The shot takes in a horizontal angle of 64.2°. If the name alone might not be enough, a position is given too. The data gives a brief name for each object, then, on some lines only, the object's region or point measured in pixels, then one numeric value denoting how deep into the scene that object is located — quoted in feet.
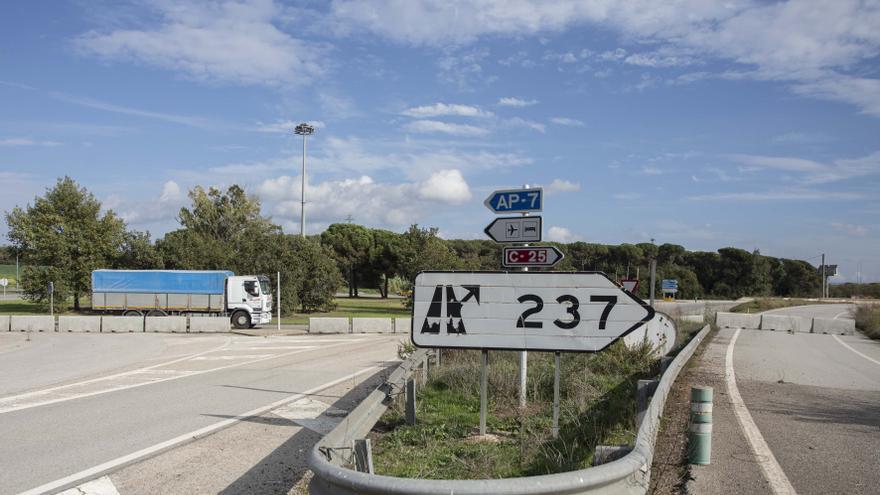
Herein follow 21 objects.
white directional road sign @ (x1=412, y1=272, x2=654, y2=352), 22.43
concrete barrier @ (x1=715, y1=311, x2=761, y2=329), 114.01
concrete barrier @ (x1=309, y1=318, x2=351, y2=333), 100.68
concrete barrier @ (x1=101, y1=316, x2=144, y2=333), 100.83
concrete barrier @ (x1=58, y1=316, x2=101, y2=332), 100.58
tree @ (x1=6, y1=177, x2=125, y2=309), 139.44
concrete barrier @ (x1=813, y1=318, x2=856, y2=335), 107.86
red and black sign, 29.43
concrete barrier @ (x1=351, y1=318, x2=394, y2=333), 101.50
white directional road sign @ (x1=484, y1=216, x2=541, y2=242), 29.71
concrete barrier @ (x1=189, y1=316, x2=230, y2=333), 101.65
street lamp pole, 223.04
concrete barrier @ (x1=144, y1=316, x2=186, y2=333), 101.71
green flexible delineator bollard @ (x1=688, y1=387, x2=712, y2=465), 20.61
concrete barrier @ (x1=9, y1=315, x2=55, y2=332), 100.63
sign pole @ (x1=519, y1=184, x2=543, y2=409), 29.31
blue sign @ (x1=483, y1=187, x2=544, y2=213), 30.09
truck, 112.16
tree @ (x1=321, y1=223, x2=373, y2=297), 258.57
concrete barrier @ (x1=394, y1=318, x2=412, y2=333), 101.49
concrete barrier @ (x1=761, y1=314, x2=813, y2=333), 110.01
